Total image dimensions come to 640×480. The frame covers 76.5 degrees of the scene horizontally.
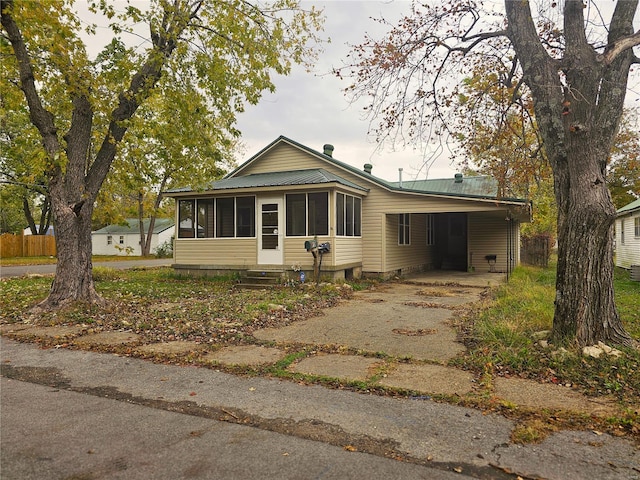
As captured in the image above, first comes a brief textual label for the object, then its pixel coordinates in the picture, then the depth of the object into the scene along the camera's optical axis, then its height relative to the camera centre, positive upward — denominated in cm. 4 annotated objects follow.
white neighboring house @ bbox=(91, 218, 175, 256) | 4031 +96
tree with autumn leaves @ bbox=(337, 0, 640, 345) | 479 +134
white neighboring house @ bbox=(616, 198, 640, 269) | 1580 +38
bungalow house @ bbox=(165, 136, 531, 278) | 1265 +107
